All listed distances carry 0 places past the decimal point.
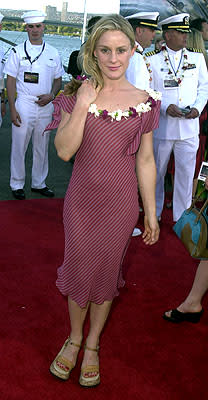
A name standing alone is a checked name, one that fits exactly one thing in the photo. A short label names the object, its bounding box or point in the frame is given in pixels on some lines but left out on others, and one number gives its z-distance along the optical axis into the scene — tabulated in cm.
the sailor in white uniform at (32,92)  522
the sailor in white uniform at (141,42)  404
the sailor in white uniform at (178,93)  445
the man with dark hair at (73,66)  584
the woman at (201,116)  482
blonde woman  221
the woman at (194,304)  304
